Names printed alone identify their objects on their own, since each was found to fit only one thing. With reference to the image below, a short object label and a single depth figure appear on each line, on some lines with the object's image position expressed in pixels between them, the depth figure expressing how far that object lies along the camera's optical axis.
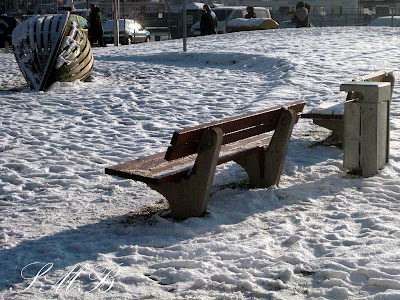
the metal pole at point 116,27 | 23.33
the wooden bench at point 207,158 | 5.16
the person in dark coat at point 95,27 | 24.91
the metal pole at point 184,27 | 16.03
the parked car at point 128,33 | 30.58
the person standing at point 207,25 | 25.24
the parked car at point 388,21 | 30.52
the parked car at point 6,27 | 29.52
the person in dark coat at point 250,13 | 29.09
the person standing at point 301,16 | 25.61
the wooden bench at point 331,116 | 7.38
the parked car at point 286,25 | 36.47
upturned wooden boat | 13.20
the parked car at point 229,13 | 34.59
